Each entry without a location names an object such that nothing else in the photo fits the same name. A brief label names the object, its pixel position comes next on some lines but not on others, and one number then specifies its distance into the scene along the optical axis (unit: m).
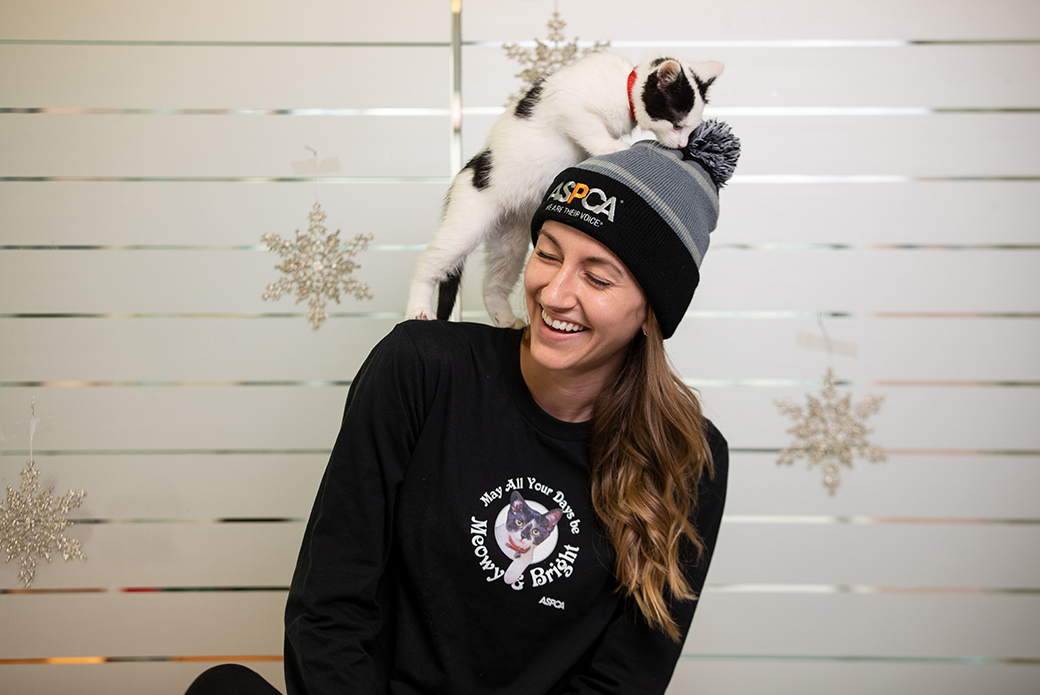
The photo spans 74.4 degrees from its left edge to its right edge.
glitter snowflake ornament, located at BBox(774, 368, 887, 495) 1.82
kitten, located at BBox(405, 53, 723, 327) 1.03
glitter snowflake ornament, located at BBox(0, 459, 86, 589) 1.79
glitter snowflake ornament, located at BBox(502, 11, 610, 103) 1.74
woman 0.99
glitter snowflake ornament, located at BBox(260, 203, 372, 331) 1.78
